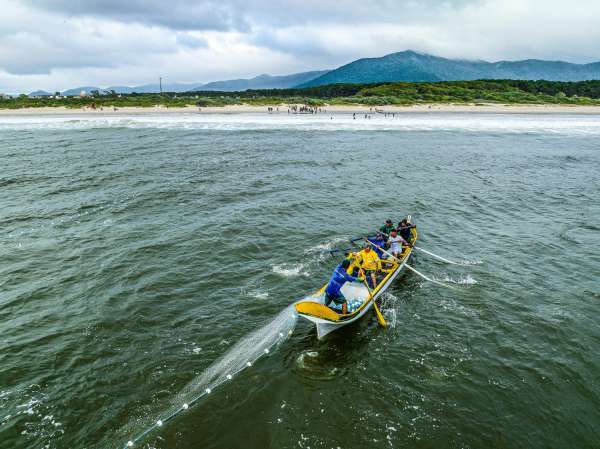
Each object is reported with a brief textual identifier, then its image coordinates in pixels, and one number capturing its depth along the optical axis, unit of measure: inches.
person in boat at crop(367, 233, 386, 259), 782.4
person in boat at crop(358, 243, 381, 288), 643.3
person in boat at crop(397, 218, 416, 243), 845.2
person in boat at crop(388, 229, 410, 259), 769.6
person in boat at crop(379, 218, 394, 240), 818.0
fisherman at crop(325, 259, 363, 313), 556.7
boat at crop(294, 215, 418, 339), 521.0
